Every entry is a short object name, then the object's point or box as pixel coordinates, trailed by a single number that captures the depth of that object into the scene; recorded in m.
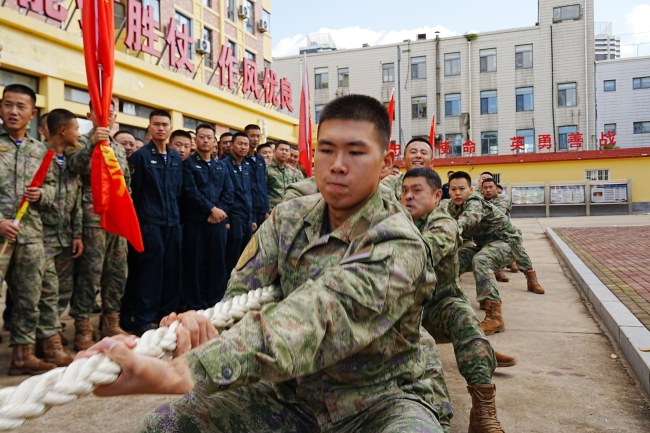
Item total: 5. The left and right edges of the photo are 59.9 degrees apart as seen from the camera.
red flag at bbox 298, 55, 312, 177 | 6.55
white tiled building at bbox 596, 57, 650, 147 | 29.95
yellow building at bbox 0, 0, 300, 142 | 9.97
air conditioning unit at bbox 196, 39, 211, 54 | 19.06
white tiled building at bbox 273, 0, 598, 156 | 28.62
